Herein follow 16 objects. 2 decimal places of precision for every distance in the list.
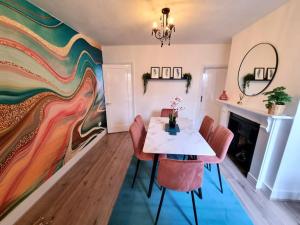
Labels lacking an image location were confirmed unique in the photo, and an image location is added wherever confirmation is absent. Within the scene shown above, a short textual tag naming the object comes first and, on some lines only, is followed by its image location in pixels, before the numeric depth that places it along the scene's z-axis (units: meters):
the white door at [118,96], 3.71
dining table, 1.54
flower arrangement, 2.22
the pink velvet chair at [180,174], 1.22
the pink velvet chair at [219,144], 1.79
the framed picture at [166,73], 3.67
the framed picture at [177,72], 3.65
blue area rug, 1.51
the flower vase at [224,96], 2.90
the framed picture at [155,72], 3.69
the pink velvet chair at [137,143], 1.90
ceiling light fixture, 1.75
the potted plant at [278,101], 1.57
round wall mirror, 1.88
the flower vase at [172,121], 2.23
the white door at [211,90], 3.63
